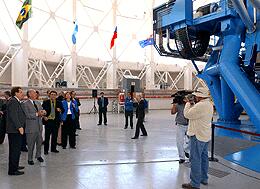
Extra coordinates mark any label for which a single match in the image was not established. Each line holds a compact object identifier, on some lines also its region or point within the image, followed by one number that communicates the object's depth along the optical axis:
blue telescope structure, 7.12
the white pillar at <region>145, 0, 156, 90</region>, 27.94
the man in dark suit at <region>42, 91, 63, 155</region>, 7.55
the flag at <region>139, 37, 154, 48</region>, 20.51
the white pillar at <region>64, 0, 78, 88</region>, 21.67
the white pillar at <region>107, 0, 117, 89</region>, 25.11
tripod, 22.30
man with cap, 4.82
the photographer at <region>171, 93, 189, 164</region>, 6.63
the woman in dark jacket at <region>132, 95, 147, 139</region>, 10.27
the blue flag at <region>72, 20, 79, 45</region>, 20.06
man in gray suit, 6.44
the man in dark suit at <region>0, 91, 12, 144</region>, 9.11
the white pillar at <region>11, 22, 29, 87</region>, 17.17
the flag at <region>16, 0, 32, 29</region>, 13.69
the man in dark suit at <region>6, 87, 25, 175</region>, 5.59
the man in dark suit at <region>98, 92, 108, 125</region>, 14.62
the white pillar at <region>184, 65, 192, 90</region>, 30.67
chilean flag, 22.80
